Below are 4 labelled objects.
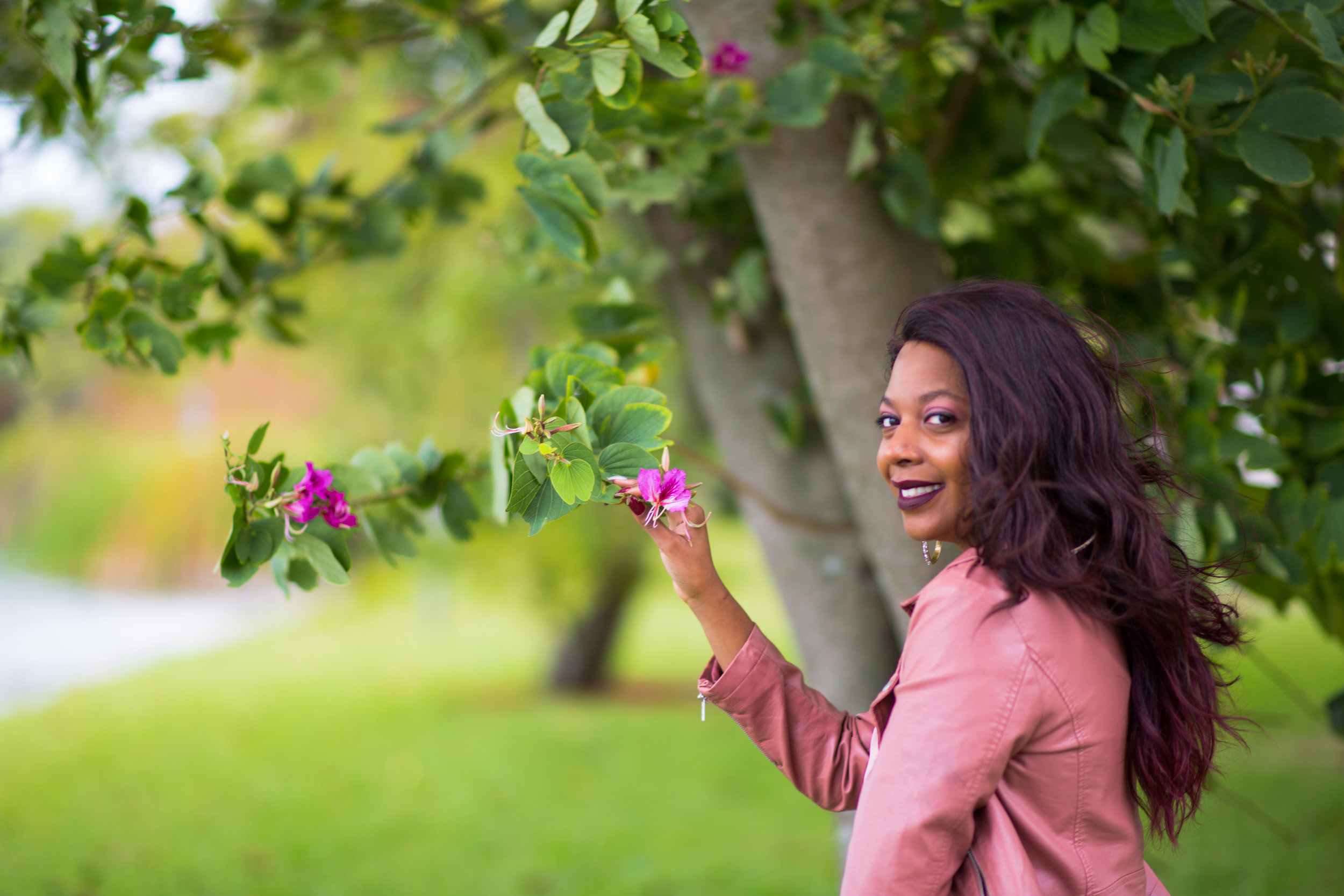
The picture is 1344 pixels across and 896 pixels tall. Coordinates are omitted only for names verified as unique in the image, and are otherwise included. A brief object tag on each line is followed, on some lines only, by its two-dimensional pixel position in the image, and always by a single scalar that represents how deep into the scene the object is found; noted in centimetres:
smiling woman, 232
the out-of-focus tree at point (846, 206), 266
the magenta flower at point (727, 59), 287
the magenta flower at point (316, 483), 252
